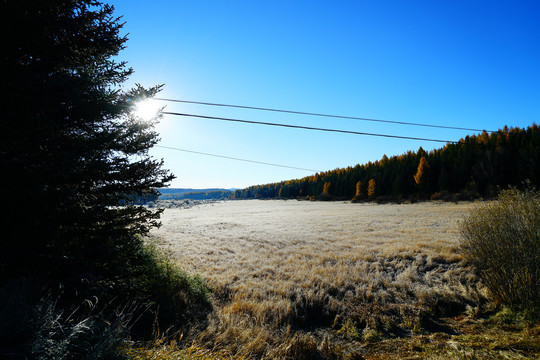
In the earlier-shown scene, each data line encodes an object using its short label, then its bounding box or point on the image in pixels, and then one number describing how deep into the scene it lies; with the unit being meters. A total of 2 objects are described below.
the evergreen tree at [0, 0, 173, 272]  3.60
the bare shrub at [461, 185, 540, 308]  5.80
